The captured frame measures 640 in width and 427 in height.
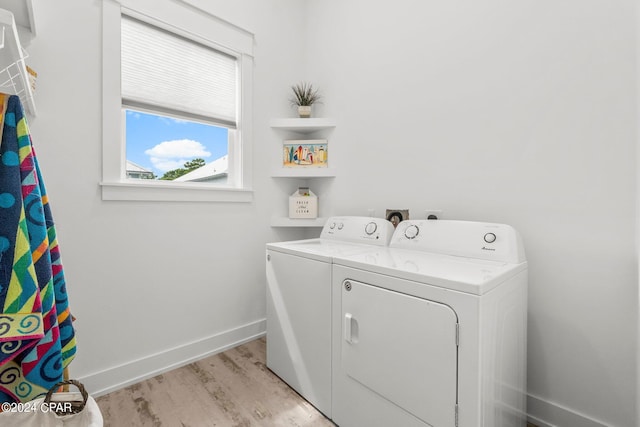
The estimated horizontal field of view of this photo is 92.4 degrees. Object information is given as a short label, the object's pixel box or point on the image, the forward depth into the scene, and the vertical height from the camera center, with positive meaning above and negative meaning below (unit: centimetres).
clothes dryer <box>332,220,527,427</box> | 101 -45
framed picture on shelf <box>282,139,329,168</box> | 243 +46
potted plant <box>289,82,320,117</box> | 240 +91
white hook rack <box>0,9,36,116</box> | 86 +52
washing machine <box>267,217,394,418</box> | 151 -50
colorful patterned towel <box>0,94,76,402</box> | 92 -21
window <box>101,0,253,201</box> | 169 +67
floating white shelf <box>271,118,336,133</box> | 235 +68
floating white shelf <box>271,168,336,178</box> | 238 +29
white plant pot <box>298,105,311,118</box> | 240 +79
